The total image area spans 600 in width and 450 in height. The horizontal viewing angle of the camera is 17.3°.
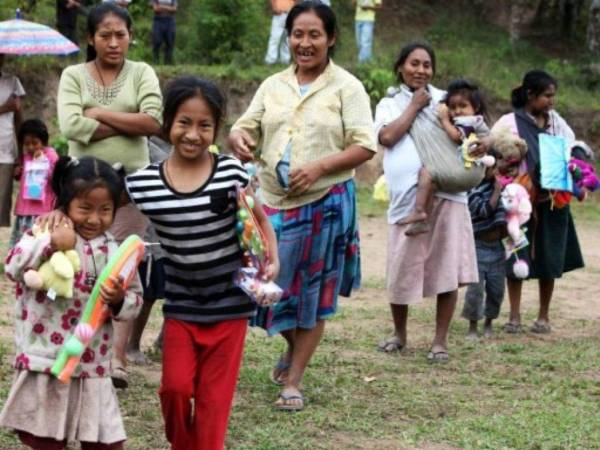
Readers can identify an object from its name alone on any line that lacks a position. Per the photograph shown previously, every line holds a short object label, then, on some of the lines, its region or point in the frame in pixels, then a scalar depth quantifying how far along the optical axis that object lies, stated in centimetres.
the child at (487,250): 1278
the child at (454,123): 1155
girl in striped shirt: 746
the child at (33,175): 1444
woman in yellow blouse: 951
